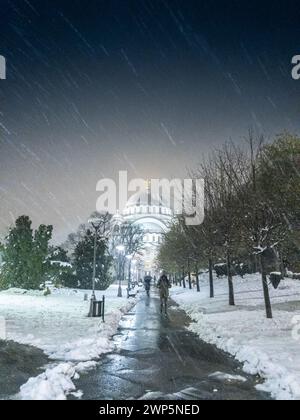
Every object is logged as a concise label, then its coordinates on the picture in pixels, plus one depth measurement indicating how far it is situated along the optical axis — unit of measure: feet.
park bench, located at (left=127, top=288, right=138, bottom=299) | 120.06
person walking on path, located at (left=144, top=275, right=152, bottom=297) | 126.54
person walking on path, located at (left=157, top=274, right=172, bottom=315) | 68.38
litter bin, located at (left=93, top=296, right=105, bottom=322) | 62.28
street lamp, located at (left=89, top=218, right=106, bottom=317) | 62.83
